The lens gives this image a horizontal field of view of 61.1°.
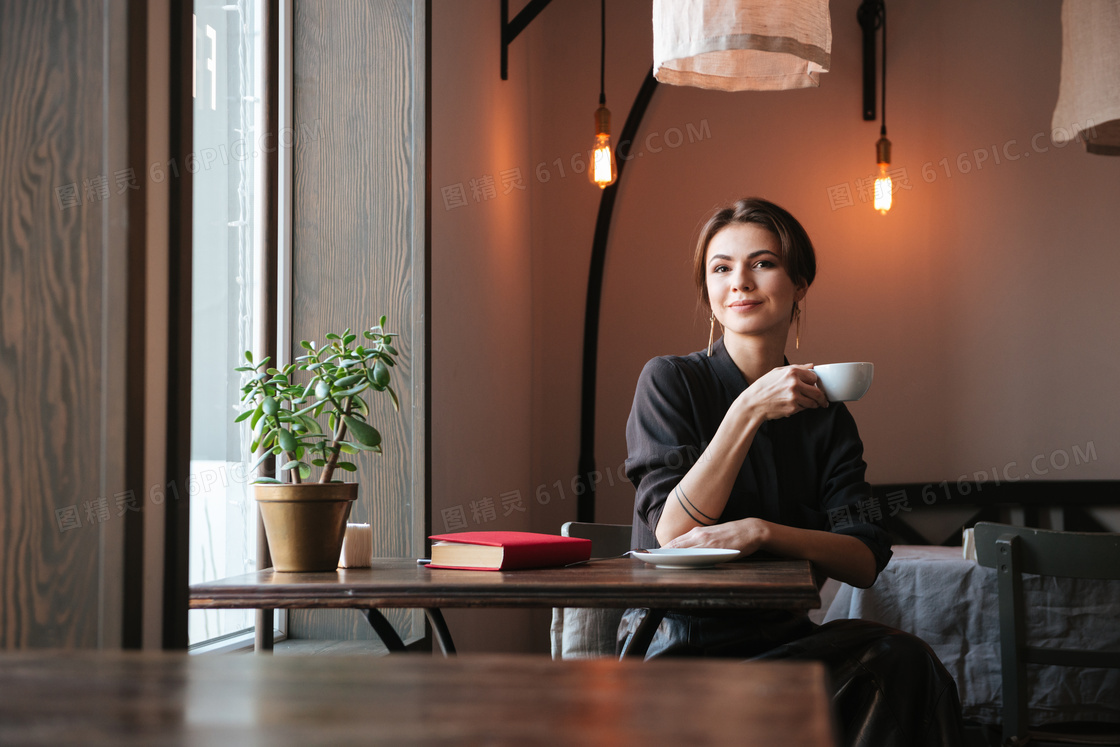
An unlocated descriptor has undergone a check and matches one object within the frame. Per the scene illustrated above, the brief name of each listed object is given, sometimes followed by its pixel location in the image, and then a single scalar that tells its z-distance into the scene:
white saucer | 1.34
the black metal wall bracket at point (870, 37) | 4.45
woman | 1.54
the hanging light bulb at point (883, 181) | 4.14
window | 1.91
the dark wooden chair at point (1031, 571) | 2.09
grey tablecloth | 2.43
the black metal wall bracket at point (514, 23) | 3.63
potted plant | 1.43
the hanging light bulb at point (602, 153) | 3.68
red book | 1.36
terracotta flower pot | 1.42
